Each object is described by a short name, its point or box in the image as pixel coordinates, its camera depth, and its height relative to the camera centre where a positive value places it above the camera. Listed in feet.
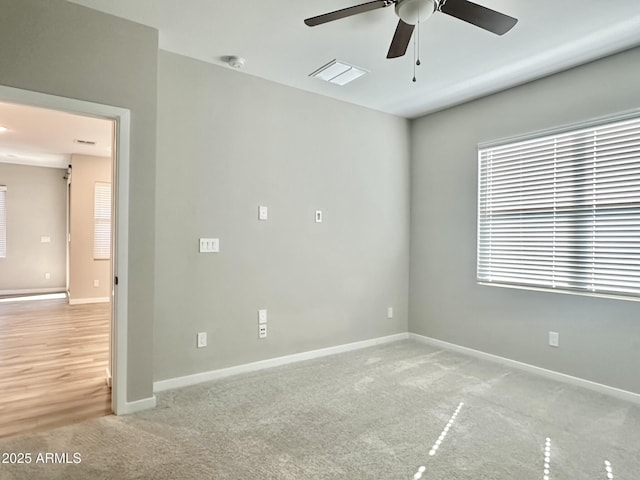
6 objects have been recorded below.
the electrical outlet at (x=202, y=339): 10.50 -2.89
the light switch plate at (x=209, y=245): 10.51 -0.22
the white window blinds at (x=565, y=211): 9.59 +0.86
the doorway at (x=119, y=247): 8.45 -0.24
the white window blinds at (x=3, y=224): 24.89 +0.77
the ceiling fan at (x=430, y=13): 6.27 +3.96
